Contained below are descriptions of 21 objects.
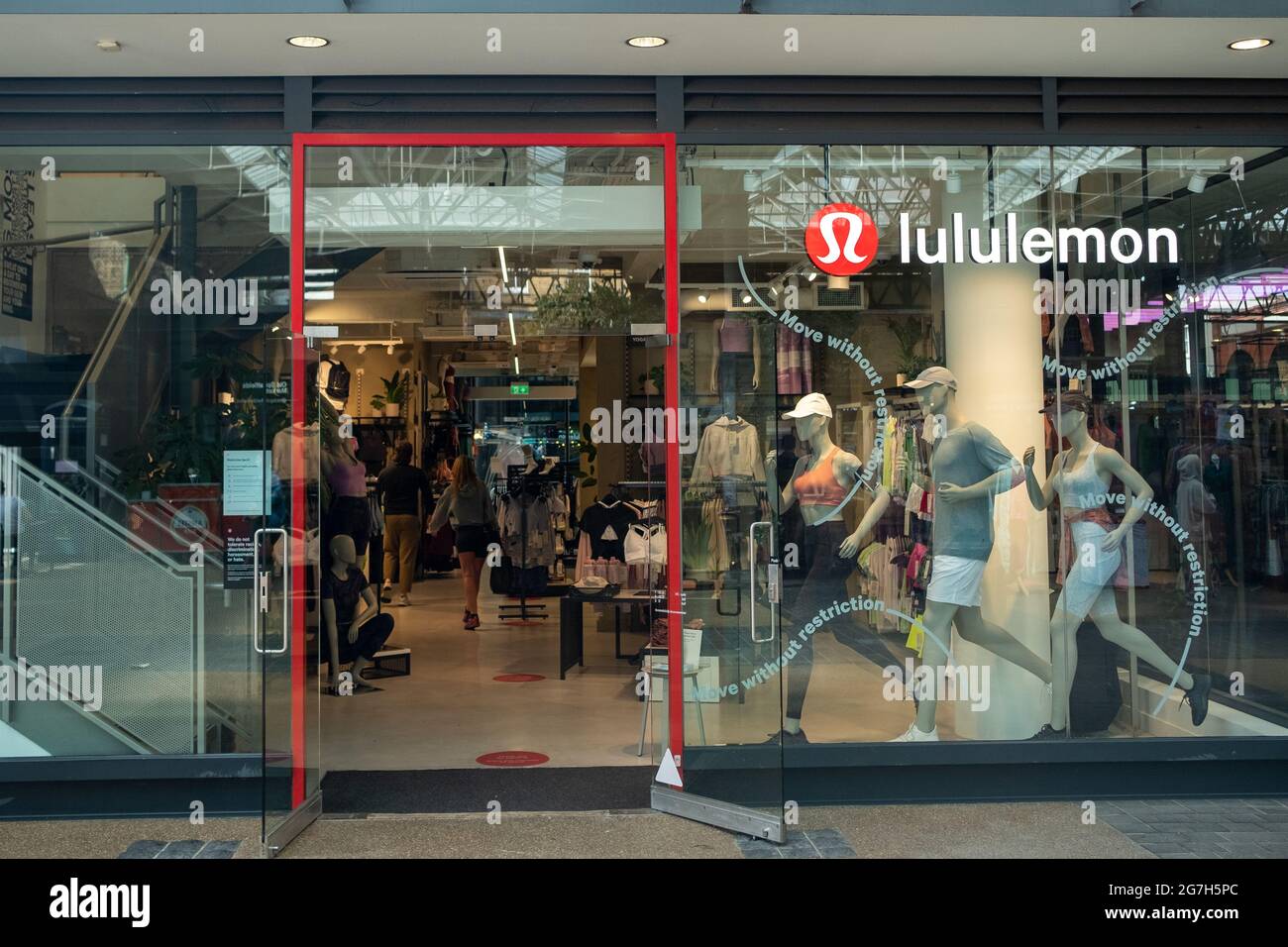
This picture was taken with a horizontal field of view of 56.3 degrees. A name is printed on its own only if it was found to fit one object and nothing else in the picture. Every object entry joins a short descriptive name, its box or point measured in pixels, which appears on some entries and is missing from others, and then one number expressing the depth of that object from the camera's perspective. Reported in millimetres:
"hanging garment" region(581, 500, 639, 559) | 8867
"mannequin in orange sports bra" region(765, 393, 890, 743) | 5453
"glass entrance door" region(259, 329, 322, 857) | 5004
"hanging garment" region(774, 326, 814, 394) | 5445
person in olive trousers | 12023
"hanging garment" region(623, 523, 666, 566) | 8320
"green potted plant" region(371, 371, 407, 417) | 15156
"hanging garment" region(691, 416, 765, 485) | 5430
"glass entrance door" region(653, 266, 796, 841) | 5363
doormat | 5293
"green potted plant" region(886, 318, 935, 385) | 5468
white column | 5531
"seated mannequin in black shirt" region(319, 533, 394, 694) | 7816
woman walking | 10688
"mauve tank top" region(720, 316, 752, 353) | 5445
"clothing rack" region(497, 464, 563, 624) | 11234
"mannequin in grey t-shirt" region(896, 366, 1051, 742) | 5539
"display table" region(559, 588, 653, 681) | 8398
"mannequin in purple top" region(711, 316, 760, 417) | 5441
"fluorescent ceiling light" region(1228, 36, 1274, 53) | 4988
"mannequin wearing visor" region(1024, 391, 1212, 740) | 5555
